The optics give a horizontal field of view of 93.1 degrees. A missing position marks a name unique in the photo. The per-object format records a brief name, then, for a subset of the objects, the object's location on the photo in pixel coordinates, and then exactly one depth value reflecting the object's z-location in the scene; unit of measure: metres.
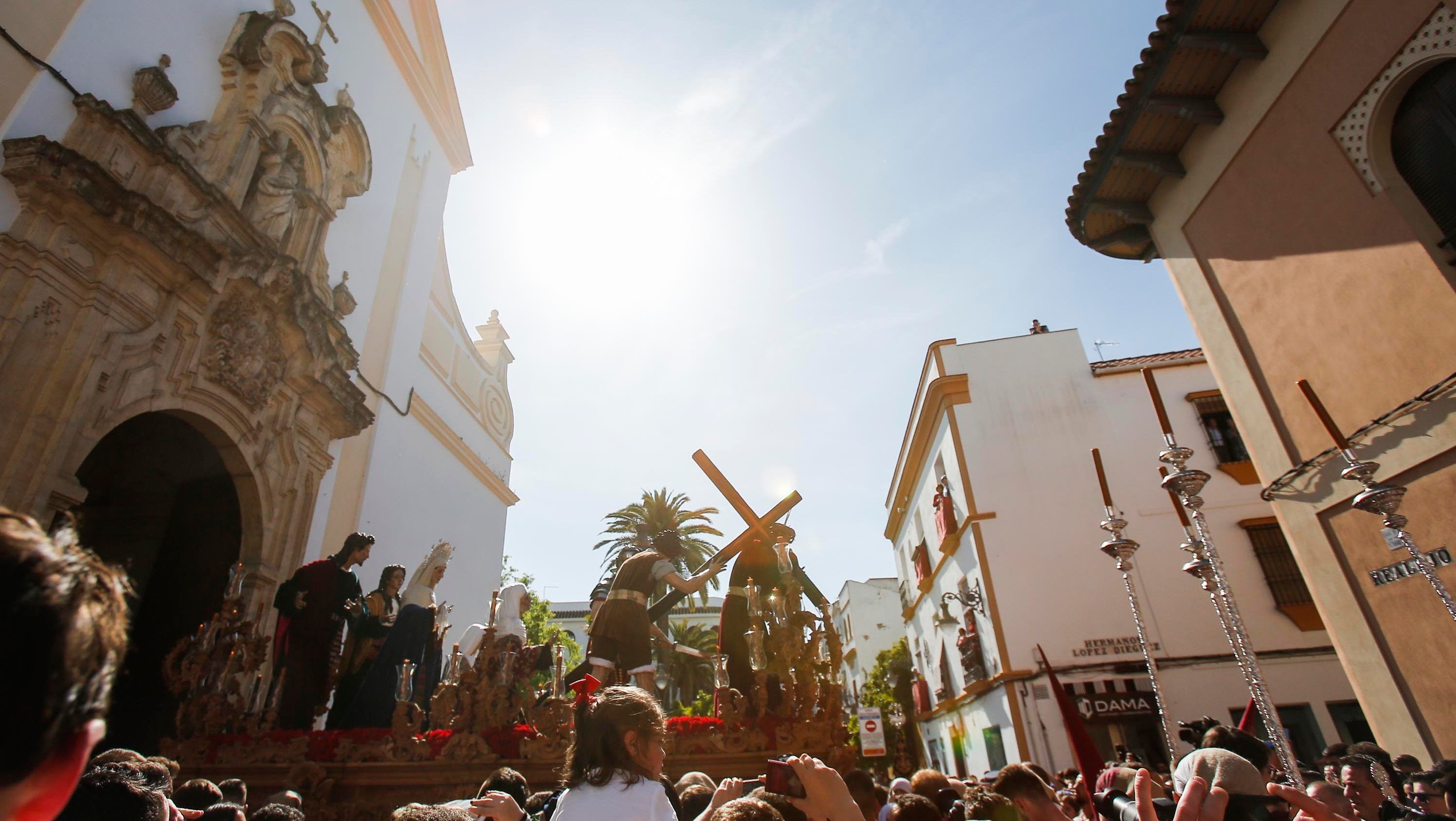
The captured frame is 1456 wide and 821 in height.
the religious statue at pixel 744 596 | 5.64
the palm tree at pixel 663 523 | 24.31
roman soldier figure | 5.29
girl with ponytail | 2.24
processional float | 4.55
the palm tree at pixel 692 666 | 29.20
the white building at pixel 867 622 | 36.84
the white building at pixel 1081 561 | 13.63
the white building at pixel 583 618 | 41.16
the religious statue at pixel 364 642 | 6.33
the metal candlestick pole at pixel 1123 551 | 3.93
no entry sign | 11.30
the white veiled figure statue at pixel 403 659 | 5.64
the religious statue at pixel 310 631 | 5.94
